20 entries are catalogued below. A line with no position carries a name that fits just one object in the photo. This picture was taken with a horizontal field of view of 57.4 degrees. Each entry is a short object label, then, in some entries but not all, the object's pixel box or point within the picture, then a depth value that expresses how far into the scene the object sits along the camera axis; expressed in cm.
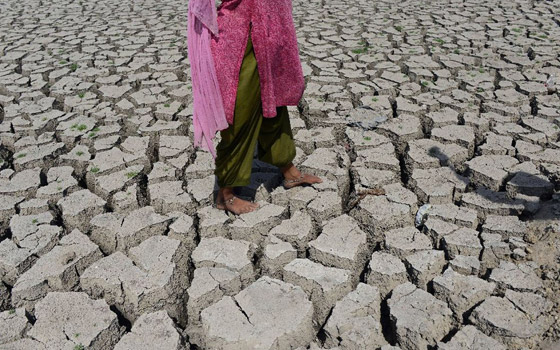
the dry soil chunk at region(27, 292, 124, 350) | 181
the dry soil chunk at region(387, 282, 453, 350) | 177
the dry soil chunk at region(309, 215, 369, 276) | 213
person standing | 201
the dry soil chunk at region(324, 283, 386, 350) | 178
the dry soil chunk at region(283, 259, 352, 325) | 198
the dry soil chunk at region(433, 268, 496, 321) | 190
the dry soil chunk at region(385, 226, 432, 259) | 217
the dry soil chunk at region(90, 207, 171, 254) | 230
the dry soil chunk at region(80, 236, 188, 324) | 198
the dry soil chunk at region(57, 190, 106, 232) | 244
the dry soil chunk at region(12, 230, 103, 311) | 202
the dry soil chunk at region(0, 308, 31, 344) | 183
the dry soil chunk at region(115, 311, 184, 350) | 179
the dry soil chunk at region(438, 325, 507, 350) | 172
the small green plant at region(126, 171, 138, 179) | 276
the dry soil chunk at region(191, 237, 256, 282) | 211
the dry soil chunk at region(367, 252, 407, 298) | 204
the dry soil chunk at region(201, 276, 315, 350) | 180
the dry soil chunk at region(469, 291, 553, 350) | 175
